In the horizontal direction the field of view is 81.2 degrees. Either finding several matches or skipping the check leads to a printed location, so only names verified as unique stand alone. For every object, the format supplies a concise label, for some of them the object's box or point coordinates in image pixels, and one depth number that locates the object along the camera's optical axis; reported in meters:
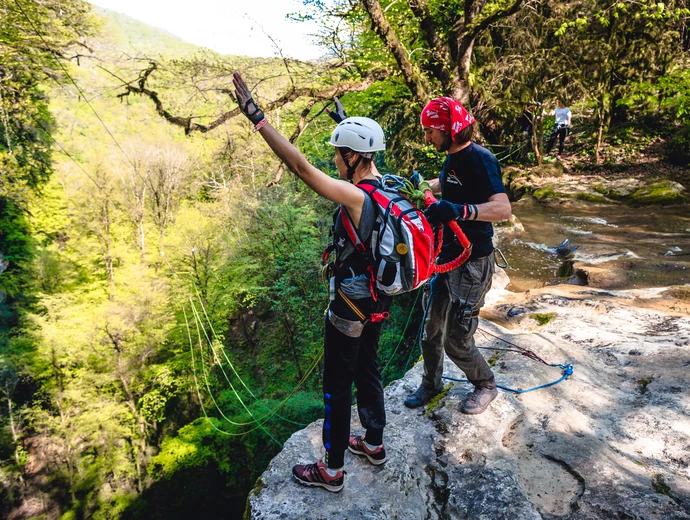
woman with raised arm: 1.83
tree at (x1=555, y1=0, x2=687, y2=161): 11.25
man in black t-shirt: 2.50
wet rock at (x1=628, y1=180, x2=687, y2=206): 9.68
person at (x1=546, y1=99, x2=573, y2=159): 12.30
